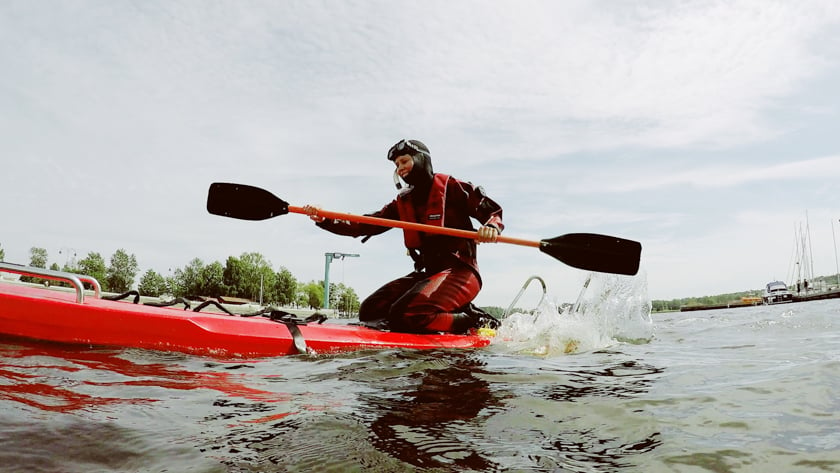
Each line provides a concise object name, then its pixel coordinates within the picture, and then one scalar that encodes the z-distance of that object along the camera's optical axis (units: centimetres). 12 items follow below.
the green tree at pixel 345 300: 8440
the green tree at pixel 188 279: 5688
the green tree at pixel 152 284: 5422
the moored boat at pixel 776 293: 5137
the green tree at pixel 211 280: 5653
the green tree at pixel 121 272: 5044
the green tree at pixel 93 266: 5003
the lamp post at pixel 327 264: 5490
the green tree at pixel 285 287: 6309
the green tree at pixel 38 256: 5195
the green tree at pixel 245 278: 5688
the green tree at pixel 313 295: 8019
